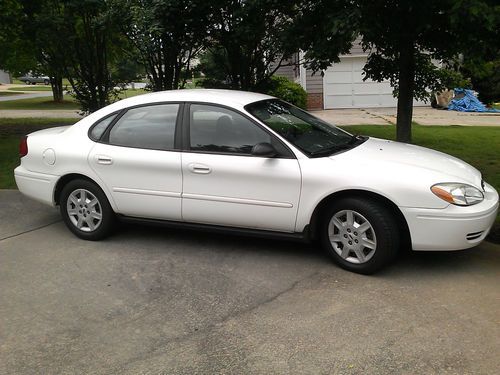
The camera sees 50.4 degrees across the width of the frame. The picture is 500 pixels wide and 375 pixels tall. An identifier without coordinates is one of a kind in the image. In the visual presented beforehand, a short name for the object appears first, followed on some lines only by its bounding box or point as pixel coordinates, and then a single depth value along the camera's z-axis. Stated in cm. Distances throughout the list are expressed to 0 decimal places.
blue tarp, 2044
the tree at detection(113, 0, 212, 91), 798
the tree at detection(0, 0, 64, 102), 1086
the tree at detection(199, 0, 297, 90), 730
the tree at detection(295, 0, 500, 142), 553
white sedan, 424
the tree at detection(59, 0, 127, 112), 1104
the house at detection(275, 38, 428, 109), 2256
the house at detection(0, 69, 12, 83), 7469
